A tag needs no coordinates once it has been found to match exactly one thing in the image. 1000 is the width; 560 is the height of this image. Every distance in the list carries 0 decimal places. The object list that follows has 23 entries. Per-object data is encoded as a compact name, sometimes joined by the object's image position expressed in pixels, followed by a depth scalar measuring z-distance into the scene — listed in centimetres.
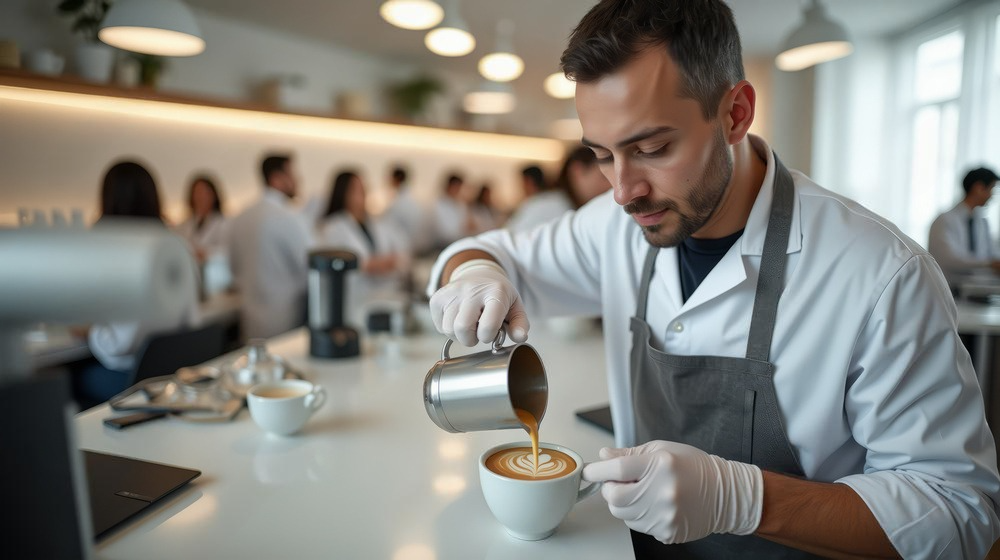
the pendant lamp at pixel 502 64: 354
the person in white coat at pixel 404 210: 623
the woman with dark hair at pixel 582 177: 366
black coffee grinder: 201
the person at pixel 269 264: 378
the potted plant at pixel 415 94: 666
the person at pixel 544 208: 404
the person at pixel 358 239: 431
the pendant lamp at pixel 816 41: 304
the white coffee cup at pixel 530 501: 89
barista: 96
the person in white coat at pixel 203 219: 458
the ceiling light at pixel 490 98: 522
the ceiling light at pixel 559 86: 410
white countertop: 92
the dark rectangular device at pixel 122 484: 96
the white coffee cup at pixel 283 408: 128
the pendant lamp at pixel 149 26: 195
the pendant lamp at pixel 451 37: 293
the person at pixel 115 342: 243
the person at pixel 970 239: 299
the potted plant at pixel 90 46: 345
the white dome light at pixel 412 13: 257
